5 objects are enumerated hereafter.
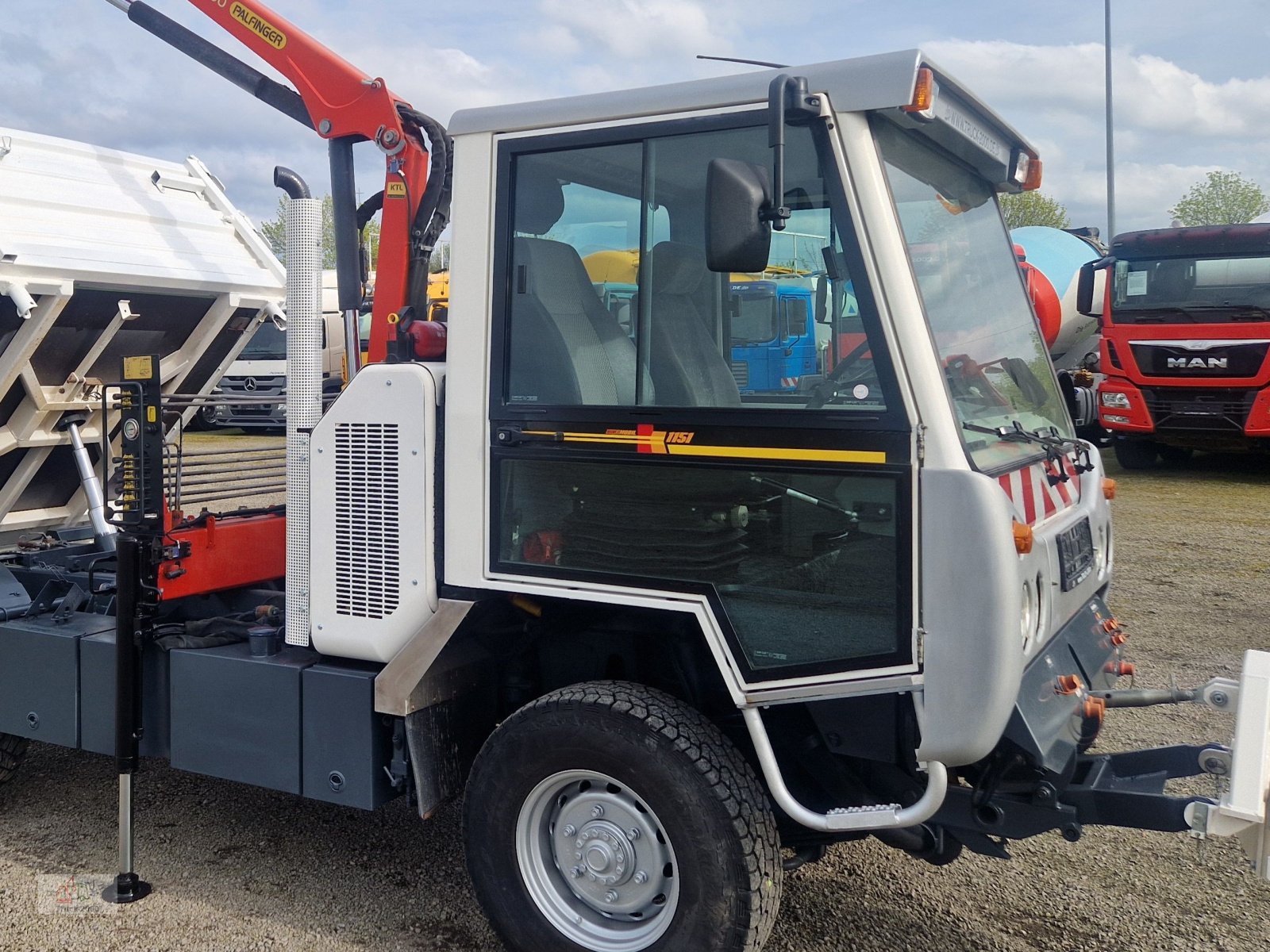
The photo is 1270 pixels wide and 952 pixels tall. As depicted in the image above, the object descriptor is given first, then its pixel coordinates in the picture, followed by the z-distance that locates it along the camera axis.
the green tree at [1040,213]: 34.69
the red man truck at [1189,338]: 12.93
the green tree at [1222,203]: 39.78
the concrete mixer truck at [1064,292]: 15.31
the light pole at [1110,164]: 28.36
